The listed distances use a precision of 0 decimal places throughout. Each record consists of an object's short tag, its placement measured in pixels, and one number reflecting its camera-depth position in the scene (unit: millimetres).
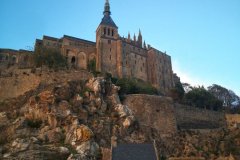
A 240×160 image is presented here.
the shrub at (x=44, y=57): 36719
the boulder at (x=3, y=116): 24734
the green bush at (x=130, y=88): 33422
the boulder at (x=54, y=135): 21792
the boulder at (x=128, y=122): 25750
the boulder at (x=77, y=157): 19441
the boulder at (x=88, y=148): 20631
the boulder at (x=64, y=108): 24391
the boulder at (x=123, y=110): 27297
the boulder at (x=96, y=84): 28817
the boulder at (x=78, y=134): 21562
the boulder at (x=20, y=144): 20036
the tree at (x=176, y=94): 45125
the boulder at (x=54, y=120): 23375
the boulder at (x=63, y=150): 20052
